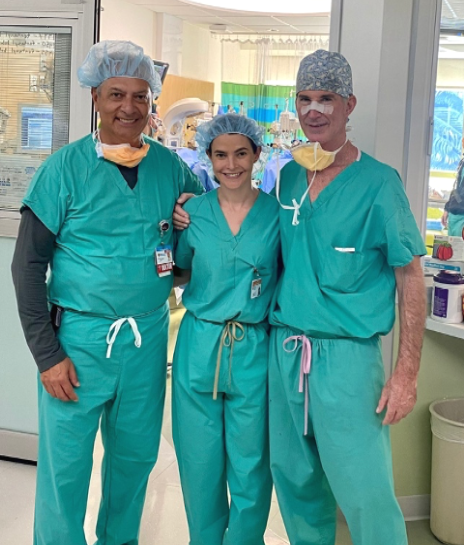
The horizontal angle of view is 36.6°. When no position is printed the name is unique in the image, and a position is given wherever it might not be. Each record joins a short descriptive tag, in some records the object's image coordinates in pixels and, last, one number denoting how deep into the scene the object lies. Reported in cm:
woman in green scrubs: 195
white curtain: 861
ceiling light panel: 677
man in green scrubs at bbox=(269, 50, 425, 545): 182
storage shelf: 234
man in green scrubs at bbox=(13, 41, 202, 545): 189
